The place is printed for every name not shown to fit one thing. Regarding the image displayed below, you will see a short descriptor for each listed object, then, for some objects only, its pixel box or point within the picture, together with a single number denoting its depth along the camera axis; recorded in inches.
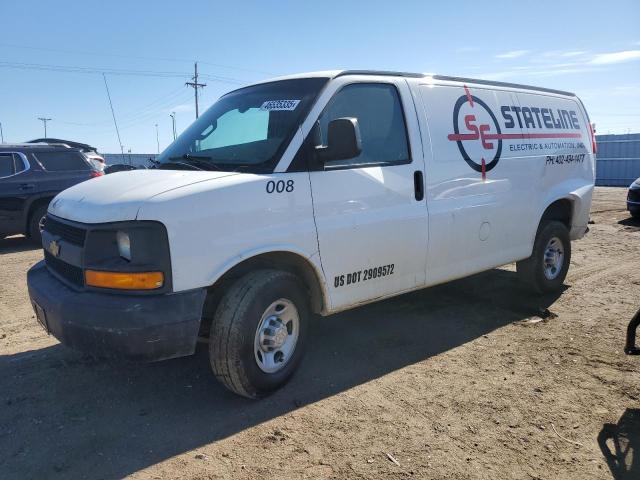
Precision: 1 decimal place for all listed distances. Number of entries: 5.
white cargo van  122.8
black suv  366.6
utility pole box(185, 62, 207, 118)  2012.8
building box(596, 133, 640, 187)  943.0
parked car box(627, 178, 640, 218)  476.1
